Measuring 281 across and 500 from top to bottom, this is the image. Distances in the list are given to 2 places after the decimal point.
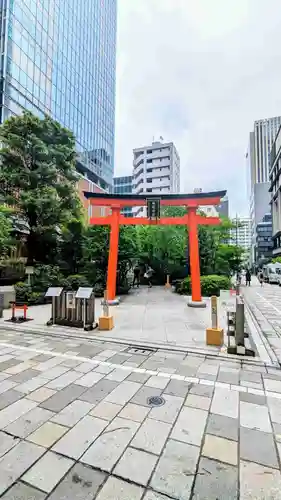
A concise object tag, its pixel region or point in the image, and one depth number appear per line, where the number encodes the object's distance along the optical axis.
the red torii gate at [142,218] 11.95
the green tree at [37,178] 13.62
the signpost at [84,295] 7.07
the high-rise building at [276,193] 48.88
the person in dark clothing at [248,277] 25.09
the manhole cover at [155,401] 3.24
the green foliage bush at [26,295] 11.30
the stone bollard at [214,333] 5.64
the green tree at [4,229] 11.34
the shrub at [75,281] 13.39
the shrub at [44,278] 12.50
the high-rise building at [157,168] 62.06
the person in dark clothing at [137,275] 21.18
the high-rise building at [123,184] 75.31
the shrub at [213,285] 14.03
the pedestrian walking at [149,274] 20.95
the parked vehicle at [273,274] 26.56
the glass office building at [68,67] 24.53
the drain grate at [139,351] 5.23
